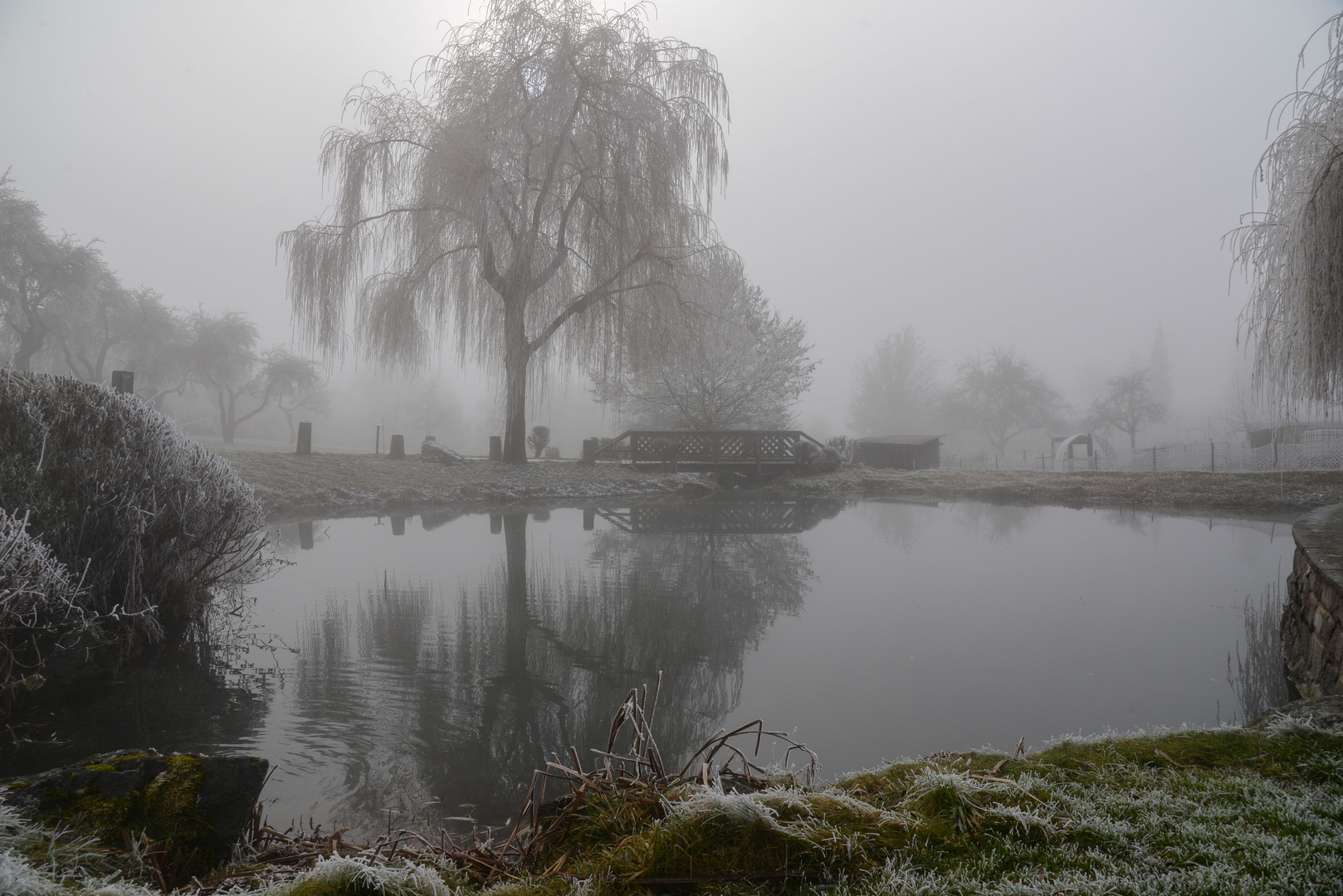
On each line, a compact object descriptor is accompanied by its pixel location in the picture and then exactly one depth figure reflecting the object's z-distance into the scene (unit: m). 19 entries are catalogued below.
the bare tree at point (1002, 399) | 52.06
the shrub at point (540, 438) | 25.12
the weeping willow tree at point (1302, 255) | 5.18
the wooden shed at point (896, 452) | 29.05
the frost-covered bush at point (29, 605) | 2.56
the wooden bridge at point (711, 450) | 19.42
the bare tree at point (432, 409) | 65.81
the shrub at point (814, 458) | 19.92
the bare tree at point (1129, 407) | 51.41
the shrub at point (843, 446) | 26.38
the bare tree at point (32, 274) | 24.97
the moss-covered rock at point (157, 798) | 1.69
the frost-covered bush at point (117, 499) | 3.29
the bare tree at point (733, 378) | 21.59
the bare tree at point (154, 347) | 32.38
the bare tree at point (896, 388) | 56.09
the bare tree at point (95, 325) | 27.52
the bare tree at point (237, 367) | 34.88
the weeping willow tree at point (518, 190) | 13.09
